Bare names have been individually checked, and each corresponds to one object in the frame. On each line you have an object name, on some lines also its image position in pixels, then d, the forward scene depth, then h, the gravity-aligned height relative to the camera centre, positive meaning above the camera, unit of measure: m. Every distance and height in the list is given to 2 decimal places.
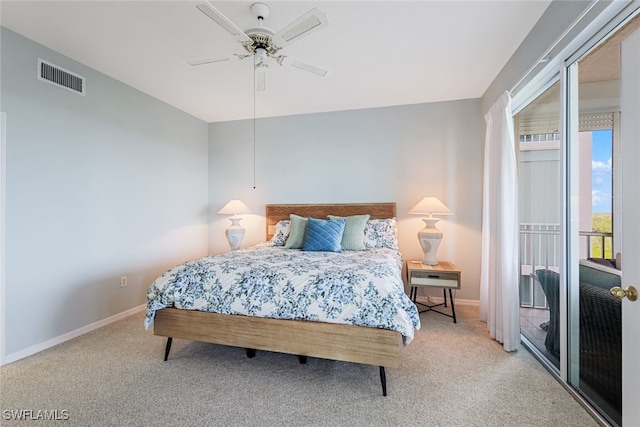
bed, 1.79 -0.70
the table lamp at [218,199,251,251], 3.95 -0.23
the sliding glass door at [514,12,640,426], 1.50 -0.05
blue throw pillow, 3.05 -0.27
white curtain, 2.33 -0.20
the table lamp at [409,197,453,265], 3.22 -0.24
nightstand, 2.92 -0.70
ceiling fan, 1.56 +1.14
